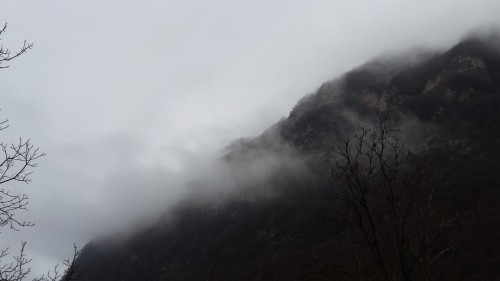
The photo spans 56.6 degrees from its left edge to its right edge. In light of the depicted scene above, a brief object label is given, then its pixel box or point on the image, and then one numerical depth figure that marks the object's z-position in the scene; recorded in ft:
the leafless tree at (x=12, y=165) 32.24
